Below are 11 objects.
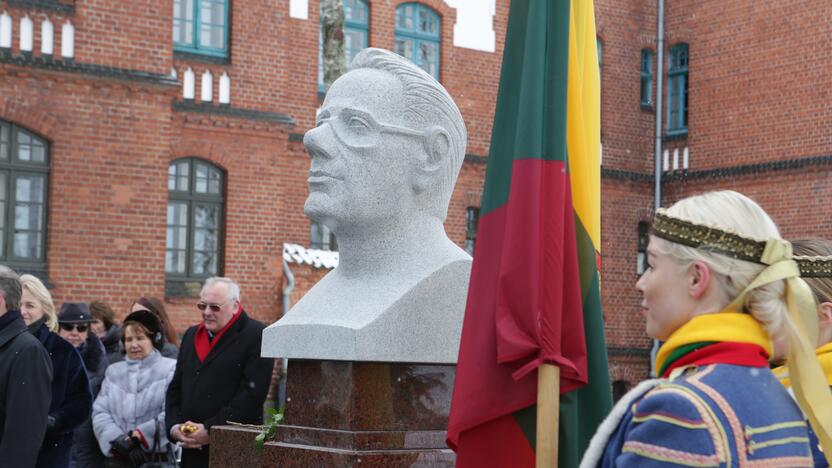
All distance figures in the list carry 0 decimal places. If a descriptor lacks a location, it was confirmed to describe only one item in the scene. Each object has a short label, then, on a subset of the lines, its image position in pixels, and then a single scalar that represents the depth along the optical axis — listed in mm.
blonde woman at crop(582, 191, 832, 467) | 2521
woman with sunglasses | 8570
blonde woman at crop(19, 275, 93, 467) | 6395
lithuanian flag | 3703
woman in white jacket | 7480
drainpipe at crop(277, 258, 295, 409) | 19016
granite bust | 5617
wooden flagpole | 3549
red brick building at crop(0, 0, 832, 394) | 16234
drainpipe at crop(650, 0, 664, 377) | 24625
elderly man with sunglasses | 6730
